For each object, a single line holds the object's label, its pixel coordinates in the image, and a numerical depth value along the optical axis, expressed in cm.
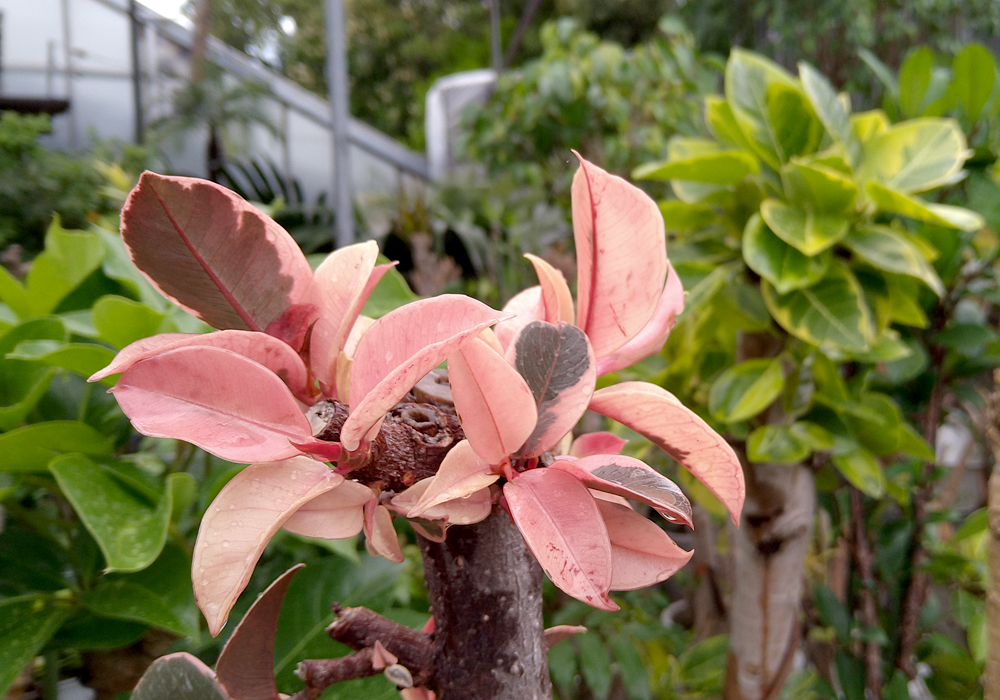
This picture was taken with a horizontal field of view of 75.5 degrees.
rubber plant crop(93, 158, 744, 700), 16
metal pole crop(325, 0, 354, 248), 128
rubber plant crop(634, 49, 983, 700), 56
